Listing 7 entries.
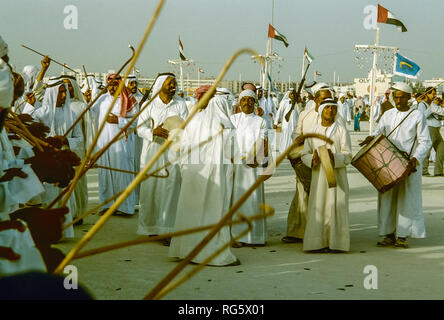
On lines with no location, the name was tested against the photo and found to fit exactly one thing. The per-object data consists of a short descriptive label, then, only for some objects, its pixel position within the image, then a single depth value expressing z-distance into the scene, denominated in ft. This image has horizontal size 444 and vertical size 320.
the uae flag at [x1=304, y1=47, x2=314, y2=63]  64.59
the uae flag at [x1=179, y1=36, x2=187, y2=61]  71.11
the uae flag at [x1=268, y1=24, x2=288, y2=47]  66.95
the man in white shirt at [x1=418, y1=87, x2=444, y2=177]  41.50
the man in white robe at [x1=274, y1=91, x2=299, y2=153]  47.62
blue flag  46.19
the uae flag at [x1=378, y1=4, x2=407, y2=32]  48.75
